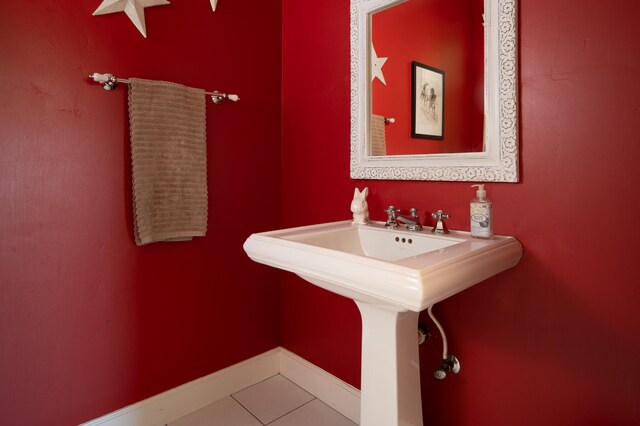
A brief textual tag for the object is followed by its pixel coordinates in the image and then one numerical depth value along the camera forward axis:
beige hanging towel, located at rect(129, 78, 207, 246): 1.45
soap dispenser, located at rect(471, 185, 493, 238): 1.11
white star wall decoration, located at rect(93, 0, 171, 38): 1.39
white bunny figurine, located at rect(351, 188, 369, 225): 1.45
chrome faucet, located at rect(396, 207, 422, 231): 1.29
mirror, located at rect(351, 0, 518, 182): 1.13
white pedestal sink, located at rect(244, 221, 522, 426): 0.80
